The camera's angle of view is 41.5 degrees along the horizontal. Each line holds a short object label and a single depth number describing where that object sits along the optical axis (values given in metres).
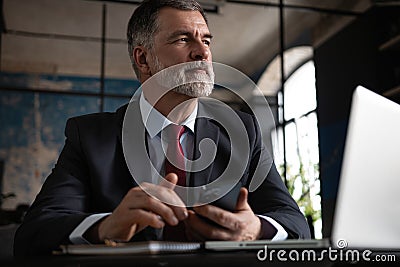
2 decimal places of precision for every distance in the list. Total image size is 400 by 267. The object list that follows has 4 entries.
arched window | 4.59
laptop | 0.84
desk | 0.60
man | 0.87
